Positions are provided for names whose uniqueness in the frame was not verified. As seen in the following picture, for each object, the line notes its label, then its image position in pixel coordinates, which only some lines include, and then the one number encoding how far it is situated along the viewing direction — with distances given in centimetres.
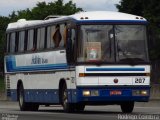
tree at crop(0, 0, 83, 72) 11694
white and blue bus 2855
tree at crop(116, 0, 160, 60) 7452
